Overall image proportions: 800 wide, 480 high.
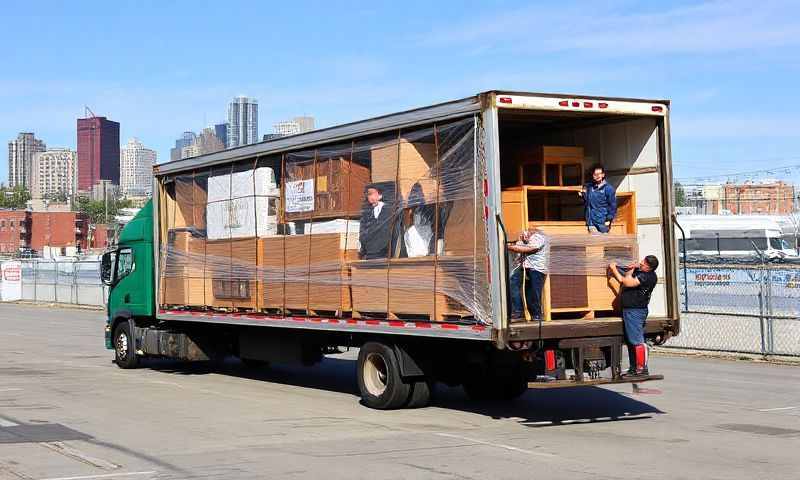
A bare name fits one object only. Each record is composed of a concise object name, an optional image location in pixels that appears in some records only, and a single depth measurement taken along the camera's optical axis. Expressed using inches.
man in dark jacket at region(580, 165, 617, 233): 502.9
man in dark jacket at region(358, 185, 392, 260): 523.2
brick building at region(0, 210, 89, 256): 5935.0
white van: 2650.1
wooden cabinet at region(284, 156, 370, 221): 544.7
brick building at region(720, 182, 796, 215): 5772.6
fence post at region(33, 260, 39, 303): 1923.0
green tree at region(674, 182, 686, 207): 5450.8
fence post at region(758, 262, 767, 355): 799.1
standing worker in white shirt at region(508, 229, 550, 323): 470.6
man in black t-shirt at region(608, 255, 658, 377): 487.8
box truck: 472.1
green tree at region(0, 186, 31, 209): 7731.3
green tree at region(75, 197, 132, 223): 7067.9
